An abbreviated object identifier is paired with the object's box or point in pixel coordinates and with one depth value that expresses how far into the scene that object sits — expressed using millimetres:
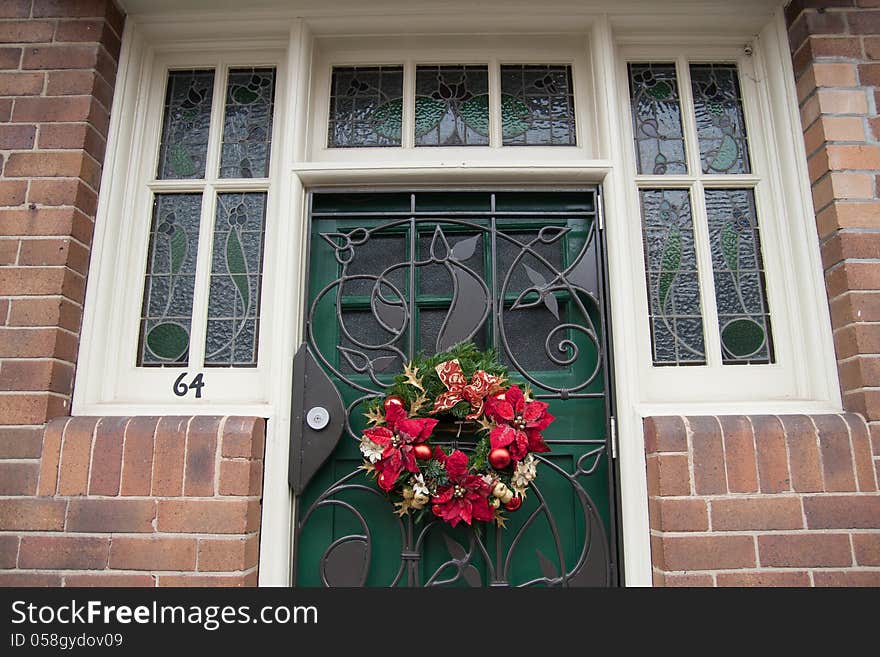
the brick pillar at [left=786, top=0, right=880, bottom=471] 1798
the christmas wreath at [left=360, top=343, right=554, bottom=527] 1771
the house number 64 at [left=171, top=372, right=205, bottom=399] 1972
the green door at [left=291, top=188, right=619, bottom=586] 1896
